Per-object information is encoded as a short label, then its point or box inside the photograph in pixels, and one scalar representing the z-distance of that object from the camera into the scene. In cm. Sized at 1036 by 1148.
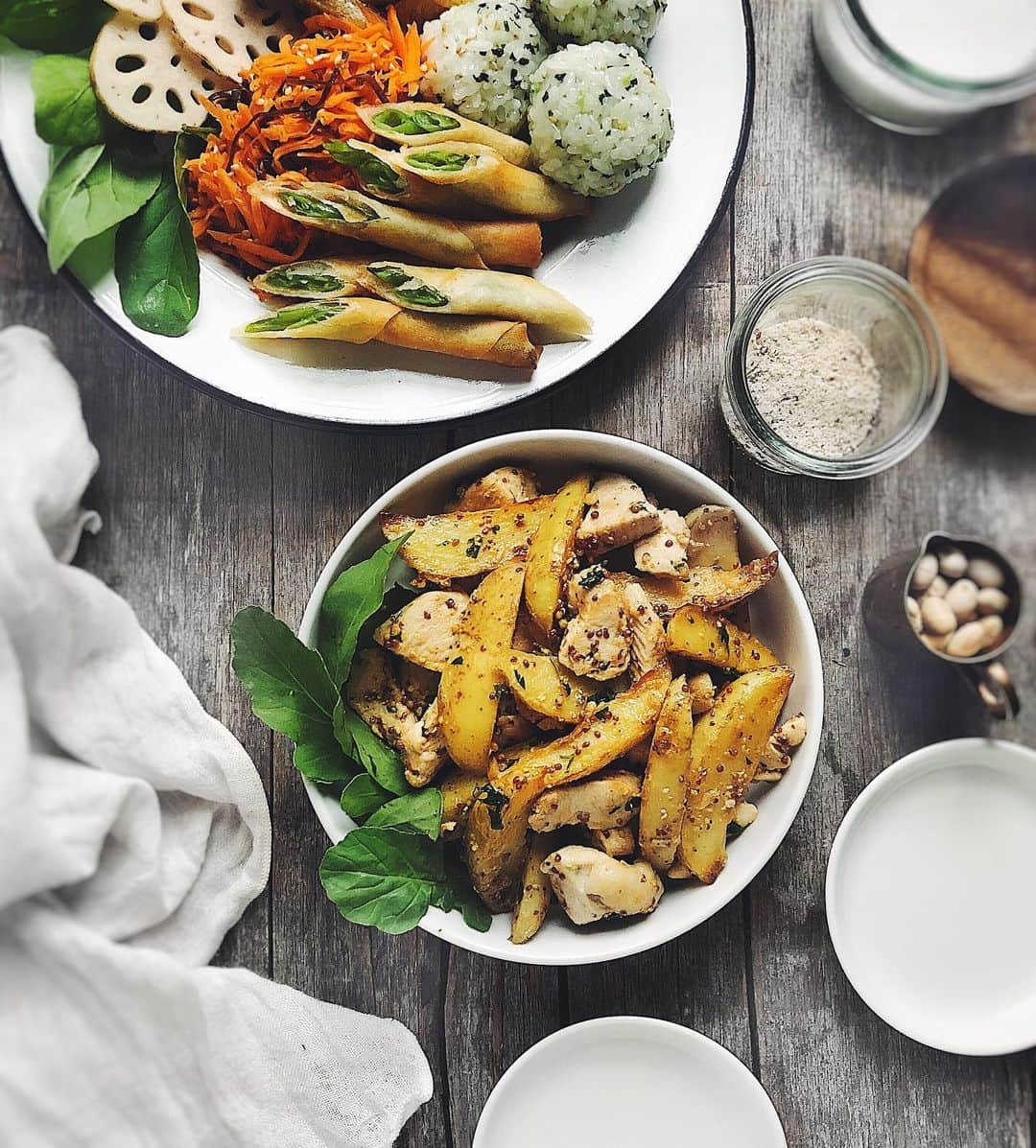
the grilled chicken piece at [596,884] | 93
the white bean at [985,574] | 104
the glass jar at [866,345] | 103
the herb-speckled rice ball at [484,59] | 96
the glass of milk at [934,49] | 104
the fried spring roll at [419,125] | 96
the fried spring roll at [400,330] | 96
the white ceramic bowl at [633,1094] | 106
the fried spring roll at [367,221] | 96
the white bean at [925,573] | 104
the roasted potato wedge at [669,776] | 91
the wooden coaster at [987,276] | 107
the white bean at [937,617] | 103
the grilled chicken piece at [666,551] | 96
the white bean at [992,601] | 104
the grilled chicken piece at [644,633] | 94
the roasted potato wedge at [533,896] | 97
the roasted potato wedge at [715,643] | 94
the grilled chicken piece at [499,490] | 99
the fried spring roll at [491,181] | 95
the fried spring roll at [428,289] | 98
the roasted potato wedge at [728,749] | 93
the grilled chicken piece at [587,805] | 92
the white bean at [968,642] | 103
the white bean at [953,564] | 104
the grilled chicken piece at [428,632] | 95
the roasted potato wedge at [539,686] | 92
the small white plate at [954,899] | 110
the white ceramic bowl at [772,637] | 96
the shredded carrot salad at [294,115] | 96
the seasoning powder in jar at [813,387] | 105
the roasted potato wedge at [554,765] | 92
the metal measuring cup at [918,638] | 104
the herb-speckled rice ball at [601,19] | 97
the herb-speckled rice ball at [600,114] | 95
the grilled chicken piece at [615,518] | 95
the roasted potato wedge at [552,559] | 93
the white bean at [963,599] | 103
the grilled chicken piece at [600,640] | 93
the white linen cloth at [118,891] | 98
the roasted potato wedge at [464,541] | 97
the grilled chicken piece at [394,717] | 94
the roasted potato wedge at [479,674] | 91
